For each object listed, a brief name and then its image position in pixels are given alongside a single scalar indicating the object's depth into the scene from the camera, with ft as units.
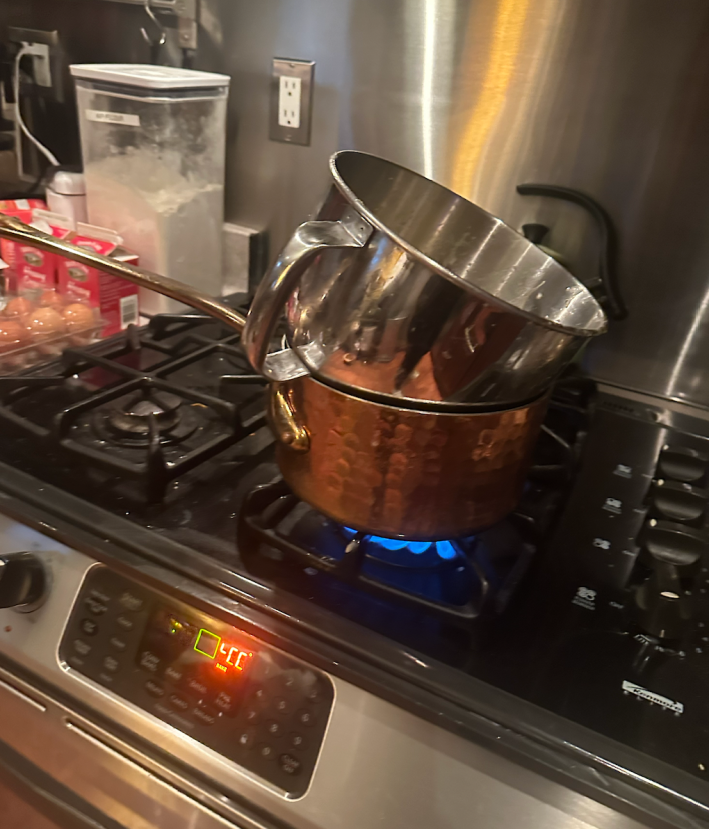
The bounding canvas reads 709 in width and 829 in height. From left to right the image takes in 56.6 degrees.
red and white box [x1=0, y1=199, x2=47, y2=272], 3.18
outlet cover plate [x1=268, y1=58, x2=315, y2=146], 3.11
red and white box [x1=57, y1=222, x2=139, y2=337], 2.95
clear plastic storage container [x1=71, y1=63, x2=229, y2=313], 3.00
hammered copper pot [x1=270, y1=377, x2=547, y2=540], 1.45
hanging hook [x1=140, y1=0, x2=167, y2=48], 3.30
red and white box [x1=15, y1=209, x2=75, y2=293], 3.10
